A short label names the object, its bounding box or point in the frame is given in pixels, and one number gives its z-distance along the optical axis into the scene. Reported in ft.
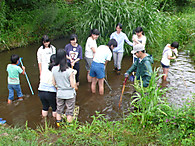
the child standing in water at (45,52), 16.92
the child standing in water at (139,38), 20.07
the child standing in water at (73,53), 18.69
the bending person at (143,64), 13.65
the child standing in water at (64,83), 12.52
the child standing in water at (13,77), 16.78
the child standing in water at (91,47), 18.83
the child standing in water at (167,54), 19.65
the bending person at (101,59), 17.37
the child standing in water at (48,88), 13.56
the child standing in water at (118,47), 22.53
